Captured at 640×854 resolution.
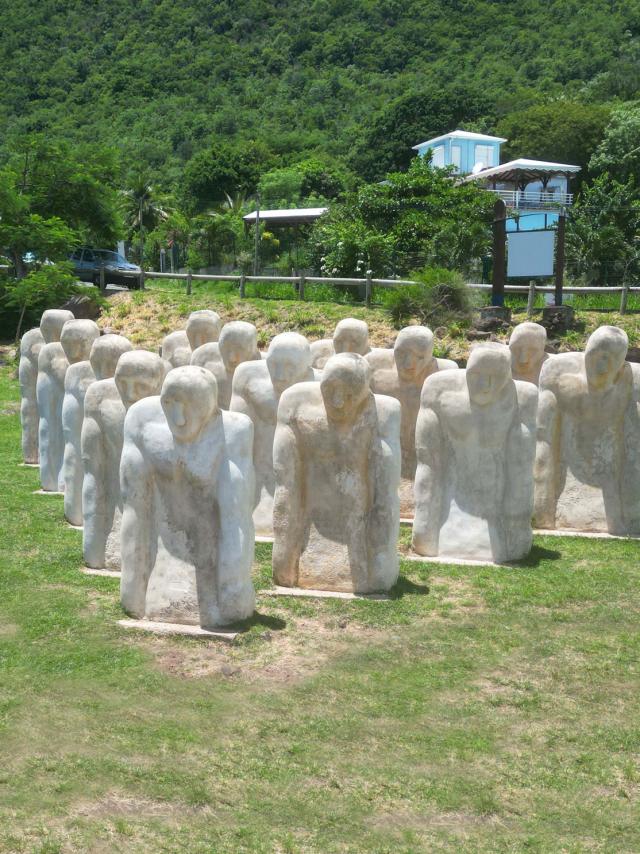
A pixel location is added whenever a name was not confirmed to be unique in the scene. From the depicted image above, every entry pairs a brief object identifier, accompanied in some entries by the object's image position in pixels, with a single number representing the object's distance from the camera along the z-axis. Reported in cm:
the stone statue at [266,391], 978
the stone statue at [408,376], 1065
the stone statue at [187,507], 710
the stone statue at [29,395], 1354
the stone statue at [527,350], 1117
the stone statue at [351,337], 1121
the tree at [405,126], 5872
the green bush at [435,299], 2175
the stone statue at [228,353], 1104
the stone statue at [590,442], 1027
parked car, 2953
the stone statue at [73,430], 1017
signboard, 1828
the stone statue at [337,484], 803
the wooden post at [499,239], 1834
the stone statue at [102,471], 878
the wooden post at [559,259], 1880
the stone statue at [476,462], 927
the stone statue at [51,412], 1187
